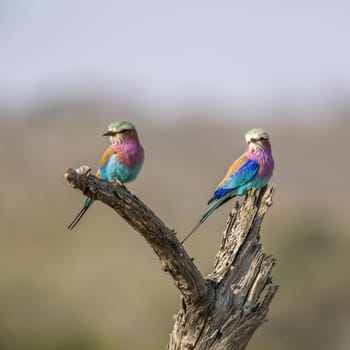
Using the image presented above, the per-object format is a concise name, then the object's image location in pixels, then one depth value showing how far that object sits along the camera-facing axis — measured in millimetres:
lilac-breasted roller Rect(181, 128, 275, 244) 18391
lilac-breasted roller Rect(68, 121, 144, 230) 17703
